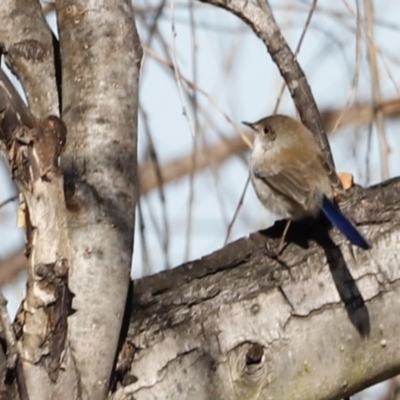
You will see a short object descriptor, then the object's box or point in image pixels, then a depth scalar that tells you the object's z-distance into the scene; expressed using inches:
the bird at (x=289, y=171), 211.8
